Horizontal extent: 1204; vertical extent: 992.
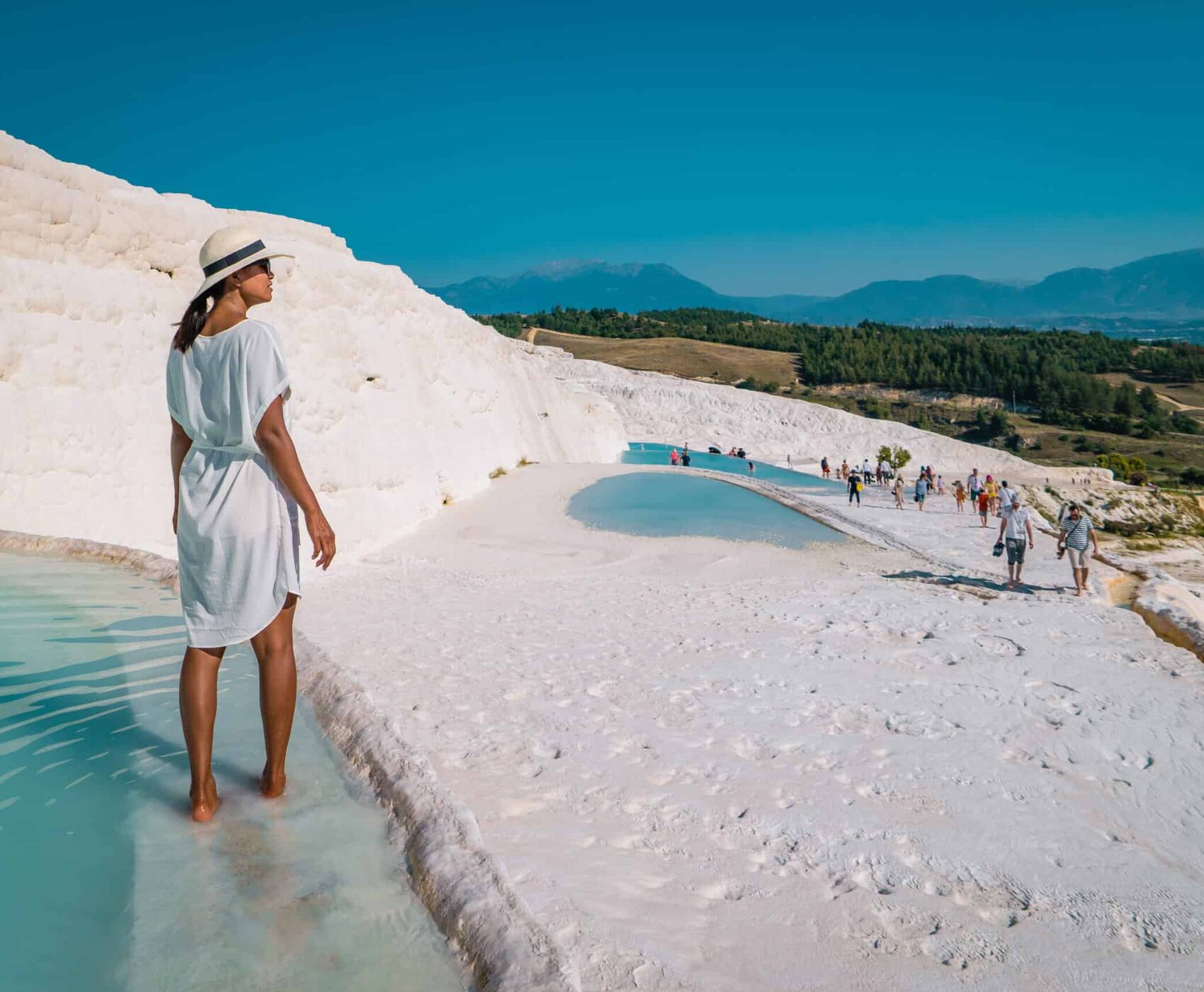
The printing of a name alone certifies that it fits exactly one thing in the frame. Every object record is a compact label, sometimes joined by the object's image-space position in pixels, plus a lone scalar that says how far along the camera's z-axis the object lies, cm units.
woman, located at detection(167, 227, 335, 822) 276
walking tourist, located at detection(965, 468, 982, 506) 2557
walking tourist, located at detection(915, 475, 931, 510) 2553
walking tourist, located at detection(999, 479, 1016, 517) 1432
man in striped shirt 1281
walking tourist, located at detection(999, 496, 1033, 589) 1323
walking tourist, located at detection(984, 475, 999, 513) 2345
